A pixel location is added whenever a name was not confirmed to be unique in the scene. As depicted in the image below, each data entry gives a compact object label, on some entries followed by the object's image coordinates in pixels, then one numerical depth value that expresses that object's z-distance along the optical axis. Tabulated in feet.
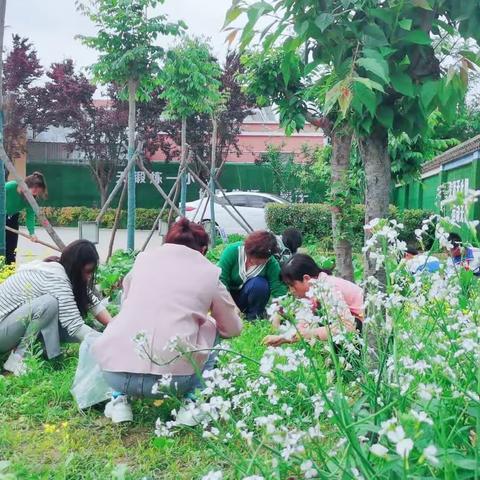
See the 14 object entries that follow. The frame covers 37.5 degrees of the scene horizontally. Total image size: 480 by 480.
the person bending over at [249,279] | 18.74
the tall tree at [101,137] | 85.81
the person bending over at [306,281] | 12.86
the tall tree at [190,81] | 35.32
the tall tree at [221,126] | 82.79
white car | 54.48
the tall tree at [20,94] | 85.40
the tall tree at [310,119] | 23.29
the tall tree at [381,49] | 7.12
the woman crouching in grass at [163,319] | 10.37
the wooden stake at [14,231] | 22.11
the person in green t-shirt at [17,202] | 24.02
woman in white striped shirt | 13.07
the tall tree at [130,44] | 28.58
